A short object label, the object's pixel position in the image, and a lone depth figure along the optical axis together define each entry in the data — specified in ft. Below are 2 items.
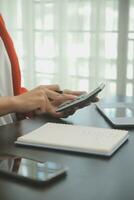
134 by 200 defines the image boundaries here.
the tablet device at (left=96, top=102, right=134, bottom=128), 3.32
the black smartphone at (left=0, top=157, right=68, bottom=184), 1.99
